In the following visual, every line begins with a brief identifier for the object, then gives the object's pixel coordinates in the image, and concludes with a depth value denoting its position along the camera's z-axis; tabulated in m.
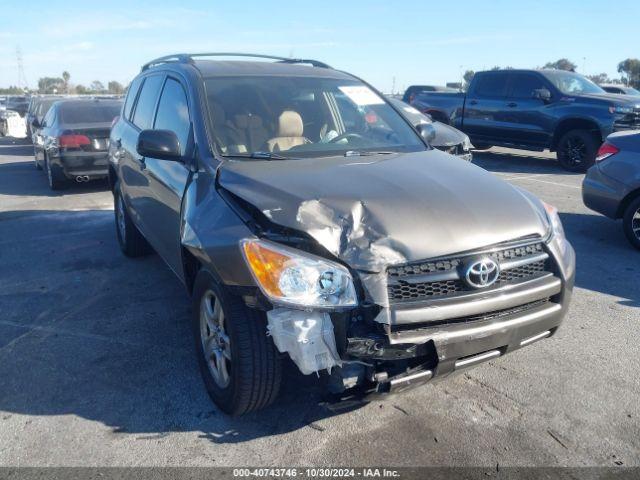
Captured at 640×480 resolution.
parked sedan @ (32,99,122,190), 9.98
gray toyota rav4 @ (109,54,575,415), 2.64
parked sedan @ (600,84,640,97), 16.38
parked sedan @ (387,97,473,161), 8.93
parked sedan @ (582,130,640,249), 6.28
